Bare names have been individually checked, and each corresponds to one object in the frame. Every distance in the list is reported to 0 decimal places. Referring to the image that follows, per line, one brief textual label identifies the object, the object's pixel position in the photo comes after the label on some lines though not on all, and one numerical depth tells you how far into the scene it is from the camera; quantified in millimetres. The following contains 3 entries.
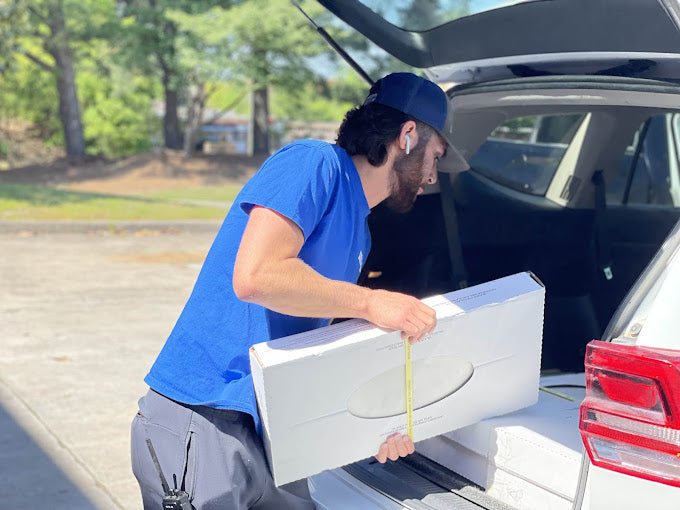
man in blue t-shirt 1876
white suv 1659
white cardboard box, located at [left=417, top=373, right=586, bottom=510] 1960
